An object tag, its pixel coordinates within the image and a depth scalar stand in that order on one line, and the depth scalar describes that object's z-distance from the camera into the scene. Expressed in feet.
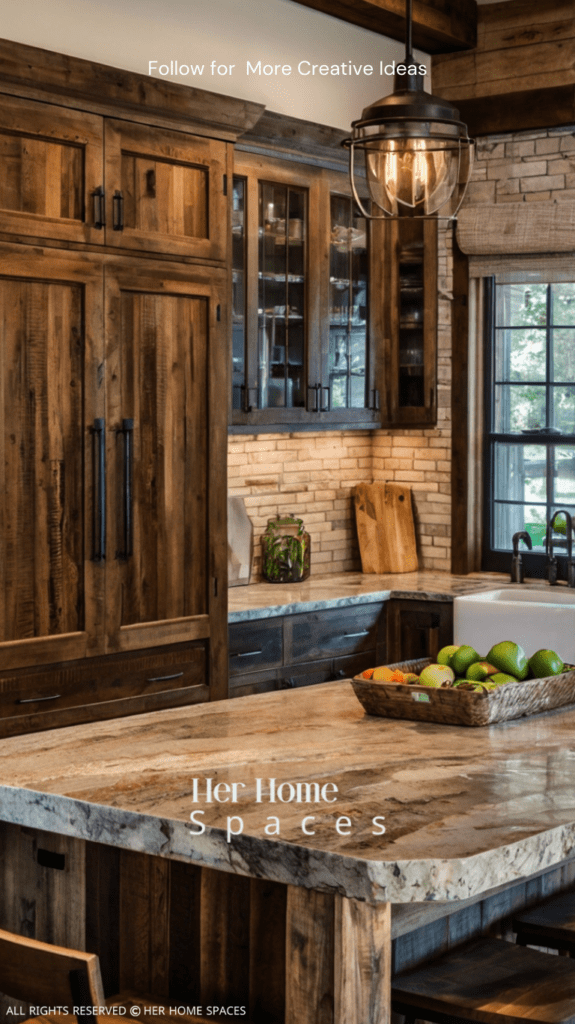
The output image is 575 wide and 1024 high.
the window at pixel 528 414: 19.35
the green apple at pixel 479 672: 10.09
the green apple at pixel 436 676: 9.97
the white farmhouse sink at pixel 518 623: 17.25
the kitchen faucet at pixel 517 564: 19.20
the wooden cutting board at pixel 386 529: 20.29
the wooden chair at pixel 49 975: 5.76
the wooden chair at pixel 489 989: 7.22
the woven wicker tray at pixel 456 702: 9.77
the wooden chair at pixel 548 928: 8.55
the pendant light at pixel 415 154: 9.44
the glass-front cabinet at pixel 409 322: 19.61
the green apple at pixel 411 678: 10.16
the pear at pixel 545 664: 10.43
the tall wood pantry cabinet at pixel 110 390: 13.02
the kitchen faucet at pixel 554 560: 18.67
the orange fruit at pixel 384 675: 10.15
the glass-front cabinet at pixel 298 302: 17.07
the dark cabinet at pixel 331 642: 16.39
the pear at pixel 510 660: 10.23
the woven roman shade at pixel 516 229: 18.58
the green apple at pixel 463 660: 10.26
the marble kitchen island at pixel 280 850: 6.63
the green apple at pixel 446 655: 10.49
